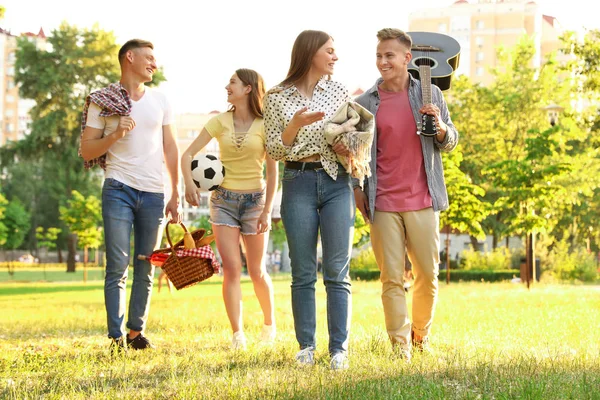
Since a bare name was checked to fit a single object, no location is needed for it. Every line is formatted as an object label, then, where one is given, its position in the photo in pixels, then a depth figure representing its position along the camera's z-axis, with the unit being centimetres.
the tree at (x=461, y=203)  2634
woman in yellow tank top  734
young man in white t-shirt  691
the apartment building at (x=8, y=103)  13262
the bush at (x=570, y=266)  3400
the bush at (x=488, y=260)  3550
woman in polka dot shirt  586
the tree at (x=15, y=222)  7575
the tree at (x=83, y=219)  3694
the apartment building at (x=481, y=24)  11581
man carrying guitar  630
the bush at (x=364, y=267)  3347
